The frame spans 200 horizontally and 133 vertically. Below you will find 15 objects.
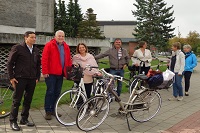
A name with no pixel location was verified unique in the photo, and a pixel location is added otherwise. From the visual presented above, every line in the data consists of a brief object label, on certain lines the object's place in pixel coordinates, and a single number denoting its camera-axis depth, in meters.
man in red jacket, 4.23
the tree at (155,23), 35.54
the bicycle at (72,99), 4.08
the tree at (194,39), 40.82
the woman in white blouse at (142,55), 6.77
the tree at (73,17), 33.60
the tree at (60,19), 33.37
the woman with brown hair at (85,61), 4.71
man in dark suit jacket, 3.75
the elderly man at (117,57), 5.76
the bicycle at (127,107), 3.86
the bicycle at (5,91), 4.41
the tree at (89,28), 33.15
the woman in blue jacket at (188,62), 7.00
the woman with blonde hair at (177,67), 6.19
